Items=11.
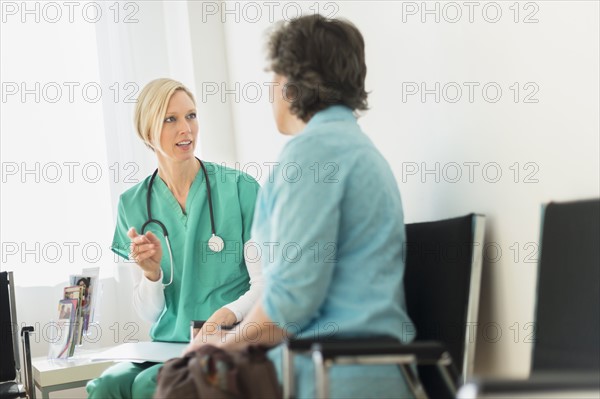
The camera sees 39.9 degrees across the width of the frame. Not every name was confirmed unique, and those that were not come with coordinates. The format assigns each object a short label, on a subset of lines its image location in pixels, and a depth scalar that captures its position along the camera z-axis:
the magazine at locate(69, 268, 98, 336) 2.80
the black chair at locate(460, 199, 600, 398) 1.32
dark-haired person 1.41
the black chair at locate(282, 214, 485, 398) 1.60
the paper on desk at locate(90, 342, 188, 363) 2.06
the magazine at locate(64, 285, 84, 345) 2.79
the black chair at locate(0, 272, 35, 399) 2.62
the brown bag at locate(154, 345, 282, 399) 1.34
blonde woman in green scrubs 2.27
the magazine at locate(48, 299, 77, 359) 2.78
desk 2.57
